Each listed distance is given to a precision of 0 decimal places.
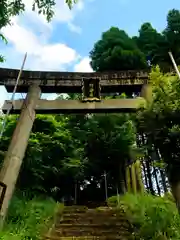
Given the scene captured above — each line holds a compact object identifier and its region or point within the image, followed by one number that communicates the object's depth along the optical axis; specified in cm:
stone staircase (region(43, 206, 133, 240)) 417
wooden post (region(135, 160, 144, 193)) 714
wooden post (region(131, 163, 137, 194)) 715
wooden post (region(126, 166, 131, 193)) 737
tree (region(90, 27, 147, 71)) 862
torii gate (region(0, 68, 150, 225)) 513
